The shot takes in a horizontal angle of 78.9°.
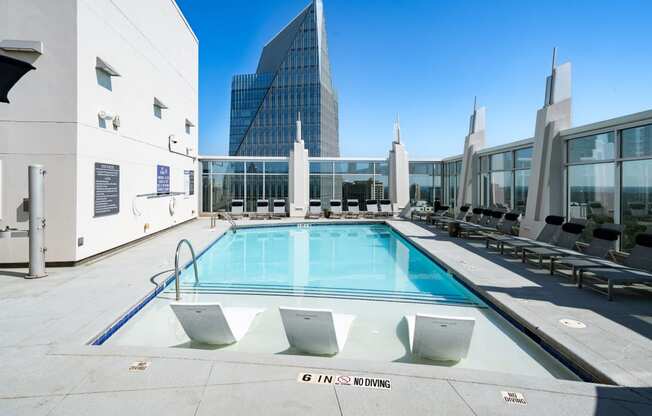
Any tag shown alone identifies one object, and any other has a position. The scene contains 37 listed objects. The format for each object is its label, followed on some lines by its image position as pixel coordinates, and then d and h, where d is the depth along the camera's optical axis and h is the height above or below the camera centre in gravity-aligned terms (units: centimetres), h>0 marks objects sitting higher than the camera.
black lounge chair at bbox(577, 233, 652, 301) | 466 -85
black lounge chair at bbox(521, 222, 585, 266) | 670 -68
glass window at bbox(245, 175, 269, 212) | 1762 +55
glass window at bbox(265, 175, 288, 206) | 1781 +61
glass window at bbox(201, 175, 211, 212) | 1723 +30
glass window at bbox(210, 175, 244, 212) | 1738 +49
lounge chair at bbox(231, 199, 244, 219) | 1677 -33
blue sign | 1089 +58
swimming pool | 369 -135
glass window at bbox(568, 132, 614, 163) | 746 +112
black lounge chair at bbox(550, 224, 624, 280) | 575 -76
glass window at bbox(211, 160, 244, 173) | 1734 +149
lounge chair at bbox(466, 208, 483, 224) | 1160 -42
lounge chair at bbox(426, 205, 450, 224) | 1375 -44
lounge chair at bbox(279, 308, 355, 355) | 320 -109
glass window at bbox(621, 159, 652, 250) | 648 +8
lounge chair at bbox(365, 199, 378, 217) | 1731 -16
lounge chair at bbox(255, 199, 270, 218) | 1689 -24
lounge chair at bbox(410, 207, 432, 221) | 1518 -48
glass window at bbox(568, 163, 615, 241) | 735 +20
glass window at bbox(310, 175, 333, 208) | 1823 +64
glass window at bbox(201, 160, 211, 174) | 1720 +148
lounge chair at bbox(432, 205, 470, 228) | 1270 -50
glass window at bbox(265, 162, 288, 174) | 1781 +151
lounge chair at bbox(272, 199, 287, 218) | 1698 -28
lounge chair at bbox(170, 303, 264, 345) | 341 -113
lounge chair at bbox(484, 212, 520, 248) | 955 -54
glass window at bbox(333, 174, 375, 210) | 1814 +69
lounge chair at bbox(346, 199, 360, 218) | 1757 -21
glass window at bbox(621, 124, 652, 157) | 654 +106
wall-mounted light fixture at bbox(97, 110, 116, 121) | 728 +156
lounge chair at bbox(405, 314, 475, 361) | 317 -111
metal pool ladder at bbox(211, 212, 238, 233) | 1307 -74
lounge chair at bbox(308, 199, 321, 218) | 1678 -35
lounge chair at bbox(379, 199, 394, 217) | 1706 -24
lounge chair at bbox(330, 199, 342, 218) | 1723 -22
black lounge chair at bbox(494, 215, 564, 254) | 757 -70
